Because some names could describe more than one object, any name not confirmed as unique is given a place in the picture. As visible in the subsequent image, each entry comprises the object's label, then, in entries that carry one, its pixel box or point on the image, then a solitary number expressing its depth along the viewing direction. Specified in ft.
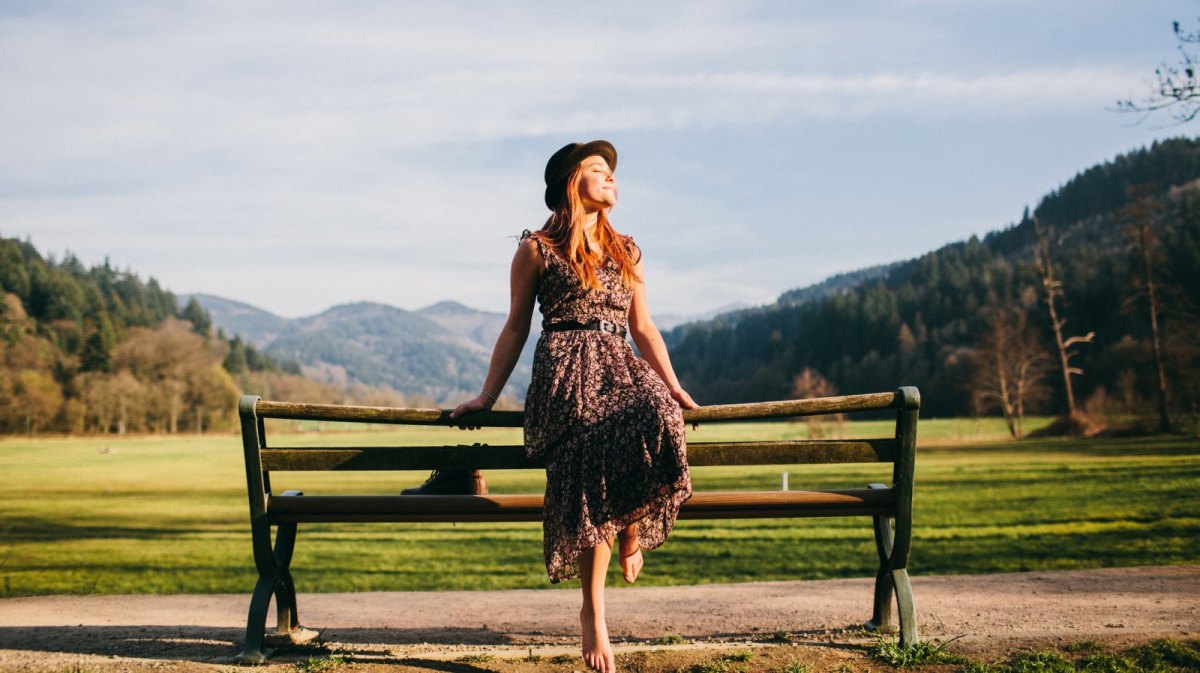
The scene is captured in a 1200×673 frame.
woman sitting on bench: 13.07
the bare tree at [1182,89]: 30.09
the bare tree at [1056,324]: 170.40
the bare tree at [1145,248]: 148.77
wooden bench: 13.98
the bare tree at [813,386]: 315.62
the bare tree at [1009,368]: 195.52
